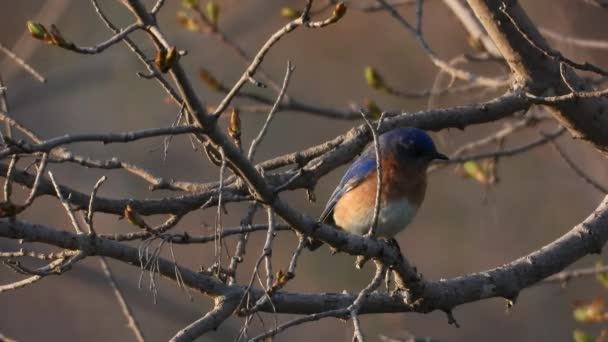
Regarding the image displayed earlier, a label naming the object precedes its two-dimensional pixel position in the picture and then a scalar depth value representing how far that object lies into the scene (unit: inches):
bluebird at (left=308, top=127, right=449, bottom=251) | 363.9
